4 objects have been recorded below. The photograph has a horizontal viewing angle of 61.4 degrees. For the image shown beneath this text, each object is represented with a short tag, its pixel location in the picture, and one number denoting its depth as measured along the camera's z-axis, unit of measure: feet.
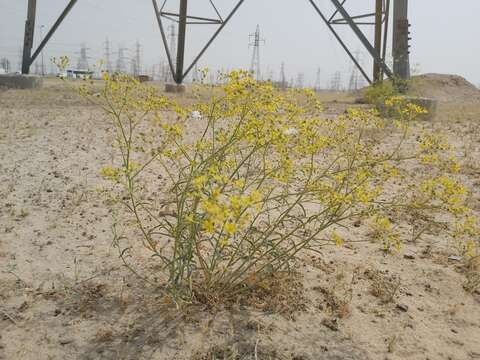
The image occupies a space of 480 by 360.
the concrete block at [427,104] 23.22
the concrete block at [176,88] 35.27
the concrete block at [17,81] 30.83
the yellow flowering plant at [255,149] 5.36
